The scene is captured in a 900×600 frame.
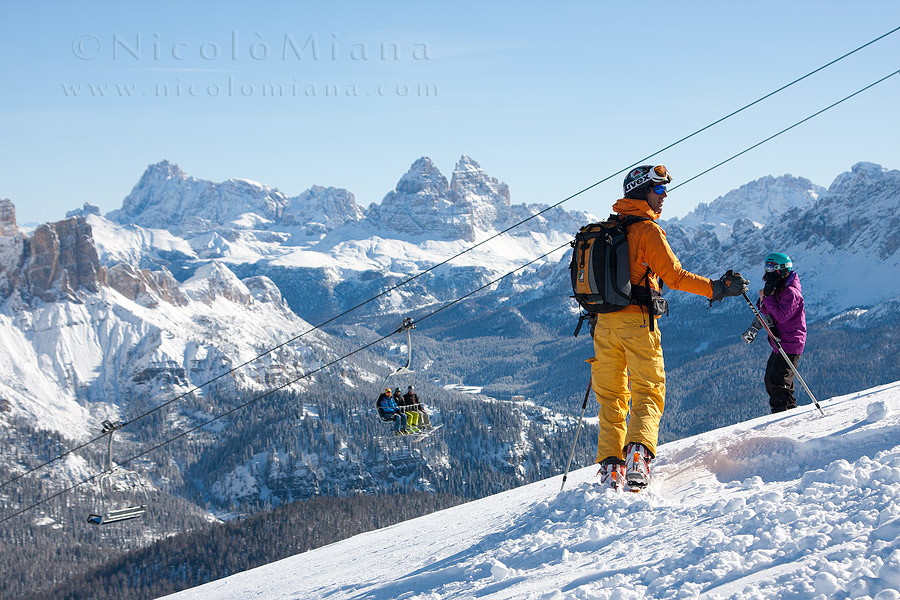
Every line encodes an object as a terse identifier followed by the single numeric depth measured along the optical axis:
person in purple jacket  13.30
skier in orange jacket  8.59
